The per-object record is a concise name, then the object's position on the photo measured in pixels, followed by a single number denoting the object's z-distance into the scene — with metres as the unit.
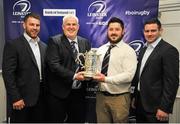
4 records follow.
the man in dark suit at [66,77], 2.84
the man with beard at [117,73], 2.73
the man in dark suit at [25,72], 2.71
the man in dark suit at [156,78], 2.53
